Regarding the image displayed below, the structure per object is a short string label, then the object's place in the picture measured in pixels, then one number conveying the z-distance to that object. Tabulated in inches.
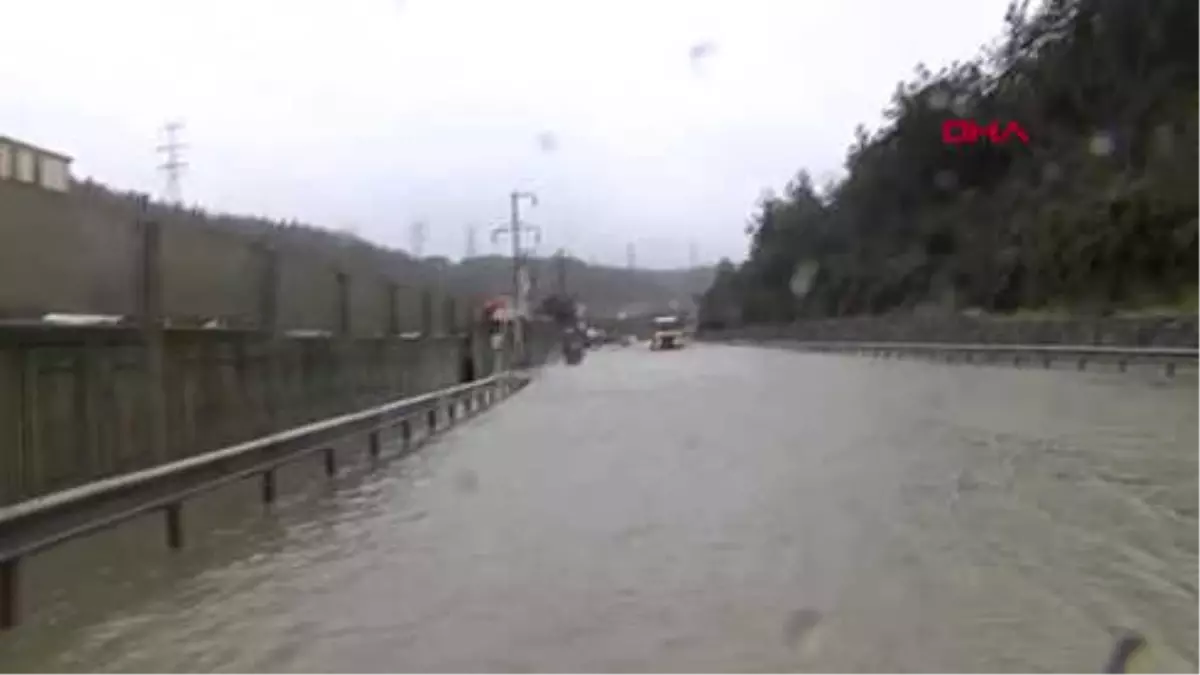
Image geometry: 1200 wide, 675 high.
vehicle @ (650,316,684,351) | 4623.5
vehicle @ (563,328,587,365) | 3261.3
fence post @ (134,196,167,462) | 498.3
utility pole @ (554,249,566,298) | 5772.6
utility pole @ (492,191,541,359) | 3206.2
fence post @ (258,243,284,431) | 663.8
